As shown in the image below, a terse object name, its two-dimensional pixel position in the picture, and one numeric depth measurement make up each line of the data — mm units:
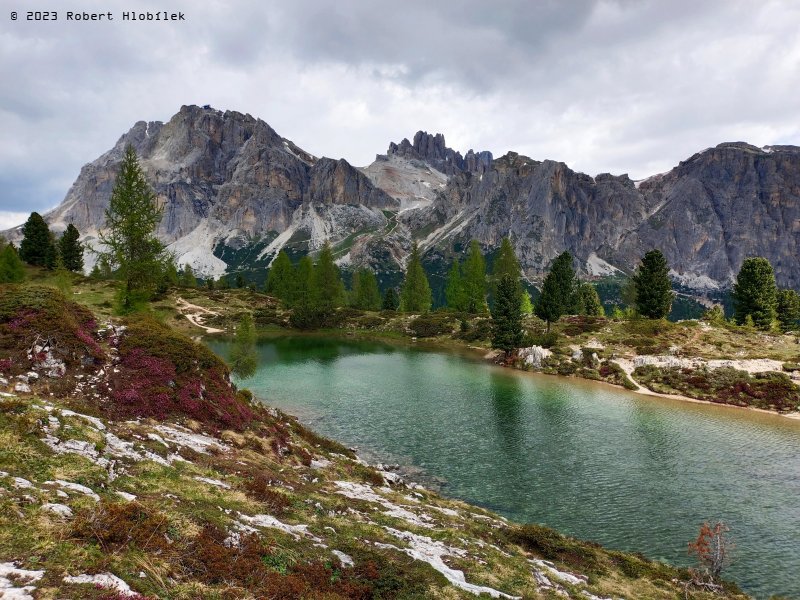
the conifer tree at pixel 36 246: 113250
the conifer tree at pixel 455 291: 125012
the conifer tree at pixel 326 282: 121969
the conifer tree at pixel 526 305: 127125
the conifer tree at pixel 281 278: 137738
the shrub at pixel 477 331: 98500
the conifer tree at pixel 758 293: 86562
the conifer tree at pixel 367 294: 141125
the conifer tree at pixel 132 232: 37125
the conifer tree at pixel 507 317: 79375
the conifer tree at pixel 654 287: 83125
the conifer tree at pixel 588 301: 118294
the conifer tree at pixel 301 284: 122919
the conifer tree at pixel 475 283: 123875
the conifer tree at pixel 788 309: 94188
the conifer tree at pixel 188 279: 151662
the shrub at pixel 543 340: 79750
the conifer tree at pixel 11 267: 84312
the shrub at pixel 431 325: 105394
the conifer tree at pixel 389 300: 139250
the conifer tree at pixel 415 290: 131000
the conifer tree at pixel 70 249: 121938
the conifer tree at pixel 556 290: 89188
